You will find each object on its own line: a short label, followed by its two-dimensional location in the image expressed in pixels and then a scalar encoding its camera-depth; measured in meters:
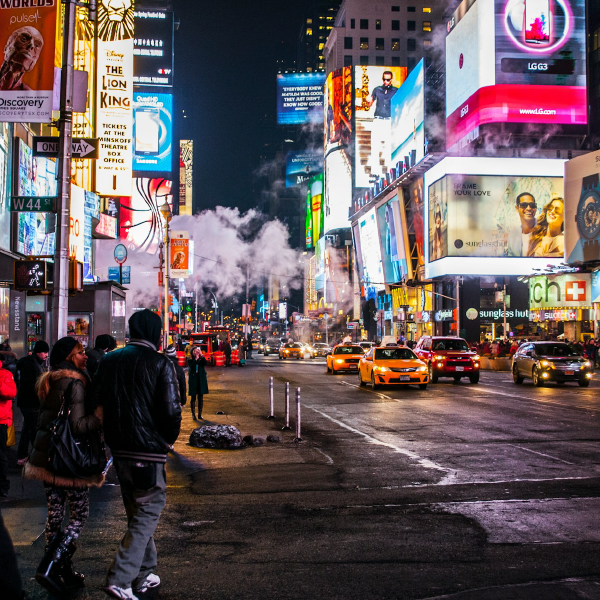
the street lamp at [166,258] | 39.69
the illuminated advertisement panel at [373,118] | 108.12
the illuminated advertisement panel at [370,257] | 89.81
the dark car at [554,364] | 26.78
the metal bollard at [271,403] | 17.36
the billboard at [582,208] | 47.56
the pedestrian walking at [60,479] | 5.27
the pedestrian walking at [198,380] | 16.61
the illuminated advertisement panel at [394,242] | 78.06
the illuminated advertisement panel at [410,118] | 80.06
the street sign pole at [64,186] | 12.45
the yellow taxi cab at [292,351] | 66.62
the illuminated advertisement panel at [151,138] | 52.75
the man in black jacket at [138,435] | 4.97
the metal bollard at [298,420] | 13.06
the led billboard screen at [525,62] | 64.25
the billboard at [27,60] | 12.37
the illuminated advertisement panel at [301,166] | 181.75
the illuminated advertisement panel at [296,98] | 159.88
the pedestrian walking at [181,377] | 11.72
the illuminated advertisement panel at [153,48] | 62.78
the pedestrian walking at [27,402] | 10.25
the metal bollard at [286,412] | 14.70
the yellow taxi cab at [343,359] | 38.03
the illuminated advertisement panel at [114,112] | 32.38
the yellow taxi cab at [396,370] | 25.06
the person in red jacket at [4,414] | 8.40
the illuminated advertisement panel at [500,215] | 65.31
